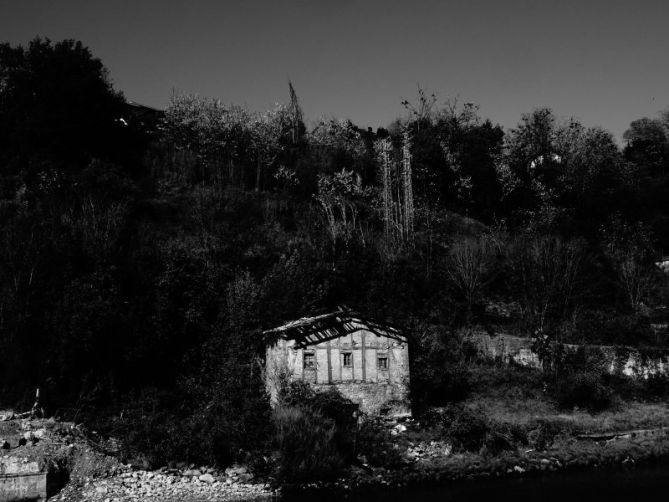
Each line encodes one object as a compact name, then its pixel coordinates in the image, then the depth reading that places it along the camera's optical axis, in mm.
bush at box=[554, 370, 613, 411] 30359
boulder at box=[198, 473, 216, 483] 22641
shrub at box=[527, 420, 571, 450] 25953
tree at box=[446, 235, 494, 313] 38969
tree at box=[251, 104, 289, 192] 54500
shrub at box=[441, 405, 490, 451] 25594
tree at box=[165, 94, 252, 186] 52719
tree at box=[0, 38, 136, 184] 45781
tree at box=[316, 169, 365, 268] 42500
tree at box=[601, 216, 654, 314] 41625
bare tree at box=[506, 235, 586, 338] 38438
